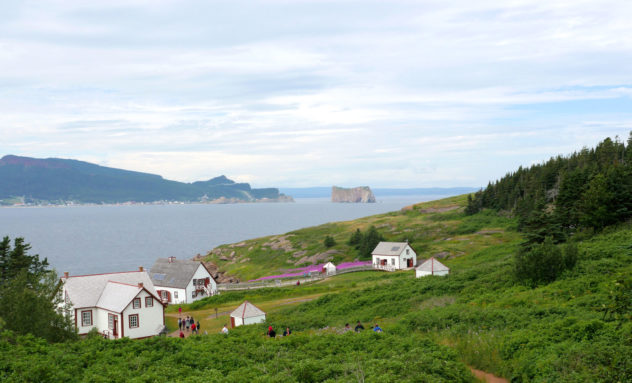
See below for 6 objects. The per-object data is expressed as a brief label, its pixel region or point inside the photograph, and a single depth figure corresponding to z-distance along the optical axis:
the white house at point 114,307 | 42.66
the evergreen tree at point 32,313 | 26.30
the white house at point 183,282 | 65.06
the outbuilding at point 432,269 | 53.88
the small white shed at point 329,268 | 74.82
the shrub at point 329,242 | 95.12
